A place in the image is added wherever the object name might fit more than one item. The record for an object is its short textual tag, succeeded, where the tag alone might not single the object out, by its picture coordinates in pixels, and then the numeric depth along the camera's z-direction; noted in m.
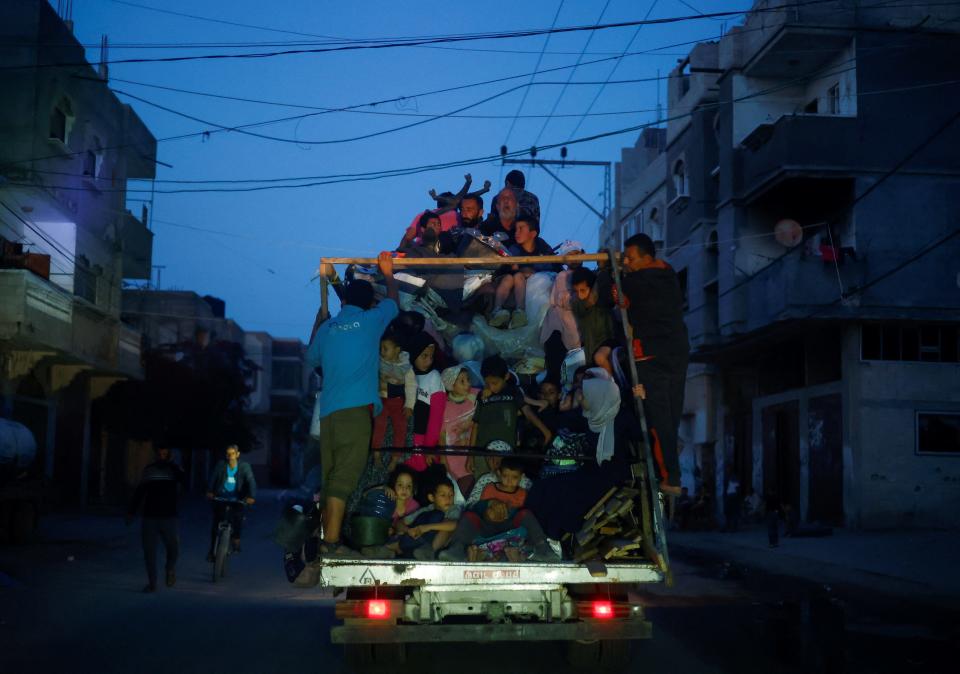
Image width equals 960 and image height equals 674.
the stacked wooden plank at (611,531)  6.52
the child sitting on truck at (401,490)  7.29
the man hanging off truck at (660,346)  7.27
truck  6.27
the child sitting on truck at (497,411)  7.78
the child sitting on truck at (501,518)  6.71
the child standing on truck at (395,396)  7.96
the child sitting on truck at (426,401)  7.89
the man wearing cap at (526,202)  11.26
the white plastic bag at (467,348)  8.77
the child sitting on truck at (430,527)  6.87
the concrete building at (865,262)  22.83
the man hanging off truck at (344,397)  6.96
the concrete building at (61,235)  23.72
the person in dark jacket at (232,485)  13.41
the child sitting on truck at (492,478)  7.48
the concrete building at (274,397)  82.19
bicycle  13.34
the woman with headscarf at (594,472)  6.93
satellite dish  25.80
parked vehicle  17.66
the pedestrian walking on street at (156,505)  11.70
